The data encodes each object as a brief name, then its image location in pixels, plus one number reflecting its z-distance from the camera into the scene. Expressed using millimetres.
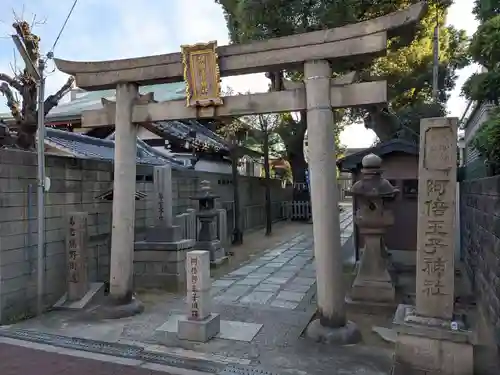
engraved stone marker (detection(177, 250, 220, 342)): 5926
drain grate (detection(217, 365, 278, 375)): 4863
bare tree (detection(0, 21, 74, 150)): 7617
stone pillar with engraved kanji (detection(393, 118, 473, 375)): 4492
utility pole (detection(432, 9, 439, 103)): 13791
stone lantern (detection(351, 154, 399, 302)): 7617
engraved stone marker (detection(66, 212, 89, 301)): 7645
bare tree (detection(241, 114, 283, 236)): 18672
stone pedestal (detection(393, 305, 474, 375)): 4453
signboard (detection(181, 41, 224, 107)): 6621
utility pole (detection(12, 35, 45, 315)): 7051
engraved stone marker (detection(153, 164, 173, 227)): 9664
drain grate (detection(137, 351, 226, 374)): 4996
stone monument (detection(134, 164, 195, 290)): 9406
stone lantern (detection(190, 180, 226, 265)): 11953
